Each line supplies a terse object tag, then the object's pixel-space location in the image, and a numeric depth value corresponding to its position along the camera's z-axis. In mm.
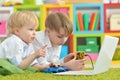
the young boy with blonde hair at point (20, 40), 1801
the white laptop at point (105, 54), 1646
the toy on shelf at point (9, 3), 3523
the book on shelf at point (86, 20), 3572
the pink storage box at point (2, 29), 3506
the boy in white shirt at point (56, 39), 1897
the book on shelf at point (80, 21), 3566
